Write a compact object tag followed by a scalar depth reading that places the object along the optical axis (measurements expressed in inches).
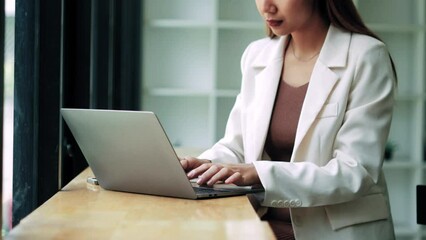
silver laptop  67.6
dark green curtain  79.9
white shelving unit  204.1
